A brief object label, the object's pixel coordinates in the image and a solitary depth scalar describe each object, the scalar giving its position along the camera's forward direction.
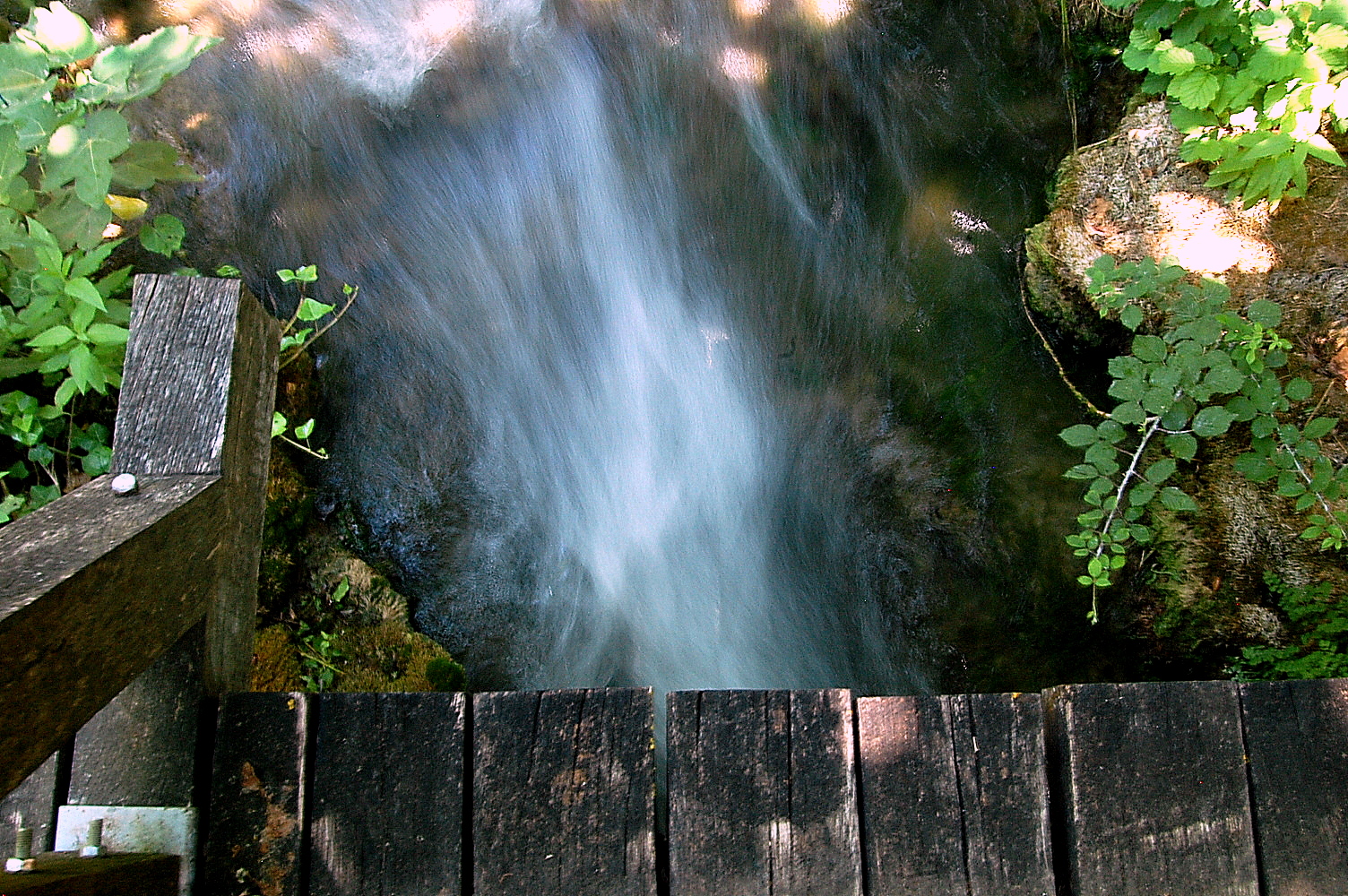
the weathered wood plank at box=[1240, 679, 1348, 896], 1.85
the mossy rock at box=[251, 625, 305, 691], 2.90
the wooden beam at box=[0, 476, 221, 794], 1.36
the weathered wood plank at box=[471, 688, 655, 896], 1.77
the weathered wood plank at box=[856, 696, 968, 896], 1.80
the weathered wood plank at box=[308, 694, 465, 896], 1.77
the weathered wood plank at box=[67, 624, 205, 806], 1.75
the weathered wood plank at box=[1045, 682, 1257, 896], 1.82
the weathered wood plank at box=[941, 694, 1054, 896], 1.81
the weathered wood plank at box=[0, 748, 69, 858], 1.78
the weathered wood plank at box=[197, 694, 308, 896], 1.76
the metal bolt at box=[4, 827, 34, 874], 1.47
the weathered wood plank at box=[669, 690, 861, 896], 1.78
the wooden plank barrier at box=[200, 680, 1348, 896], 1.78
